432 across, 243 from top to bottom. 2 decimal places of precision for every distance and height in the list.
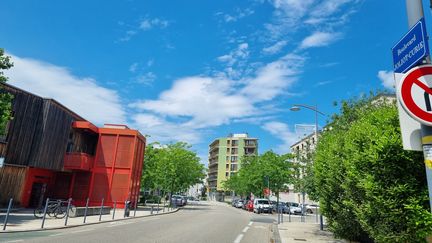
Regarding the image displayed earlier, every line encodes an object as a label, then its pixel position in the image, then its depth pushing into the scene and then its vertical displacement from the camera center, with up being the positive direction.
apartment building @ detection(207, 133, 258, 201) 123.25 +18.24
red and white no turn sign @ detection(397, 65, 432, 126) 3.33 +1.25
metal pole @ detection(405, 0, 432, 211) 3.38 +0.70
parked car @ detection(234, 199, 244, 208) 61.12 -0.44
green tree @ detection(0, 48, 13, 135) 15.74 +4.15
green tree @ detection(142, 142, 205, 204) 44.41 +4.14
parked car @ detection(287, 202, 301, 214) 44.41 -0.62
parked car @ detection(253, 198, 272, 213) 41.30 -0.44
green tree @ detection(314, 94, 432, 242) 5.77 +0.56
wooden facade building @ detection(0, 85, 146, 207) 23.78 +2.94
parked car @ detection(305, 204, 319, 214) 51.45 -0.53
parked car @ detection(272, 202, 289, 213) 45.47 -0.61
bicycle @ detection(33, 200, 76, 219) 18.89 -1.24
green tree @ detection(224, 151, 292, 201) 48.03 +4.78
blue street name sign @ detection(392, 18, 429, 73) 3.54 +1.89
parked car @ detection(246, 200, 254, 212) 46.12 -0.60
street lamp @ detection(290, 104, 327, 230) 20.62 +6.11
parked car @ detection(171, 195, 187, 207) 47.04 -0.53
